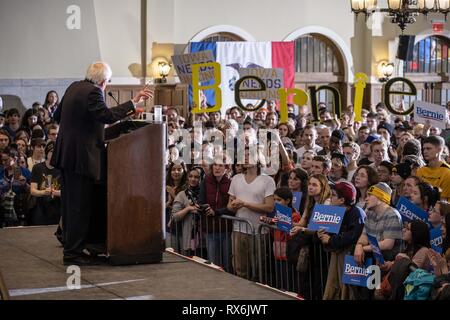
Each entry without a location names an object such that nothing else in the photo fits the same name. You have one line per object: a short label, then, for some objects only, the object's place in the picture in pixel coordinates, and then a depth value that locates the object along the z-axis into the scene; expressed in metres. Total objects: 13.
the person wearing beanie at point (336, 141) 11.66
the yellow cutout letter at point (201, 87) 13.91
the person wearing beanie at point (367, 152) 11.02
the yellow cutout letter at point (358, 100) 14.64
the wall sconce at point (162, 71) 21.27
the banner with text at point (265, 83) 14.83
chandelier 14.41
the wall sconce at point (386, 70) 23.27
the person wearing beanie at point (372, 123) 15.31
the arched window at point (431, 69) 24.14
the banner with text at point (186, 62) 16.65
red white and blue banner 21.17
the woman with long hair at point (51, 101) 18.03
